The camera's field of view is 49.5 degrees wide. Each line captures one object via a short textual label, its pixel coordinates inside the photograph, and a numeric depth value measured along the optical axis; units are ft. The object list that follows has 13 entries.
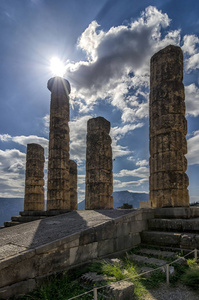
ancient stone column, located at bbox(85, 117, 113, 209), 42.50
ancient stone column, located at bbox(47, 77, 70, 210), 46.68
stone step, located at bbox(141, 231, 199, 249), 20.30
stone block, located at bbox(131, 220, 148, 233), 23.36
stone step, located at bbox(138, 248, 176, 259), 19.57
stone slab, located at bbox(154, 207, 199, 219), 26.22
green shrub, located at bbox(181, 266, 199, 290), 14.55
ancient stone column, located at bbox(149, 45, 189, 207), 29.70
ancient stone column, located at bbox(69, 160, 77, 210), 67.87
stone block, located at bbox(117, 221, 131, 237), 21.53
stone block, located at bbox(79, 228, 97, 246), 17.62
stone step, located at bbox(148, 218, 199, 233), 22.25
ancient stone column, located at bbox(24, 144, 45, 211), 57.62
